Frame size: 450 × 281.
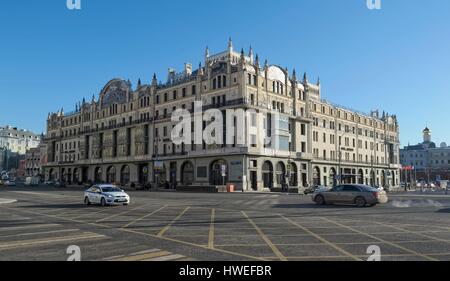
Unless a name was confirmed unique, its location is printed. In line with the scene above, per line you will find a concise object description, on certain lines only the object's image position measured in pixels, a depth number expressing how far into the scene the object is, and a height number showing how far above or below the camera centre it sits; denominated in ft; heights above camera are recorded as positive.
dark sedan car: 77.66 -3.88
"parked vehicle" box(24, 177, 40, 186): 297.06 -3.09
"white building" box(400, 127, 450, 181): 450.71 +22.28
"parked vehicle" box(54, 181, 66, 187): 271.90 -4.91
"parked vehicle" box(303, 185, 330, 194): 159.47 -5.57
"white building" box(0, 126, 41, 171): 508.12 +44.39
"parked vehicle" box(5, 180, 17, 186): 281.39 -4.29
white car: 80.12 -3.86
